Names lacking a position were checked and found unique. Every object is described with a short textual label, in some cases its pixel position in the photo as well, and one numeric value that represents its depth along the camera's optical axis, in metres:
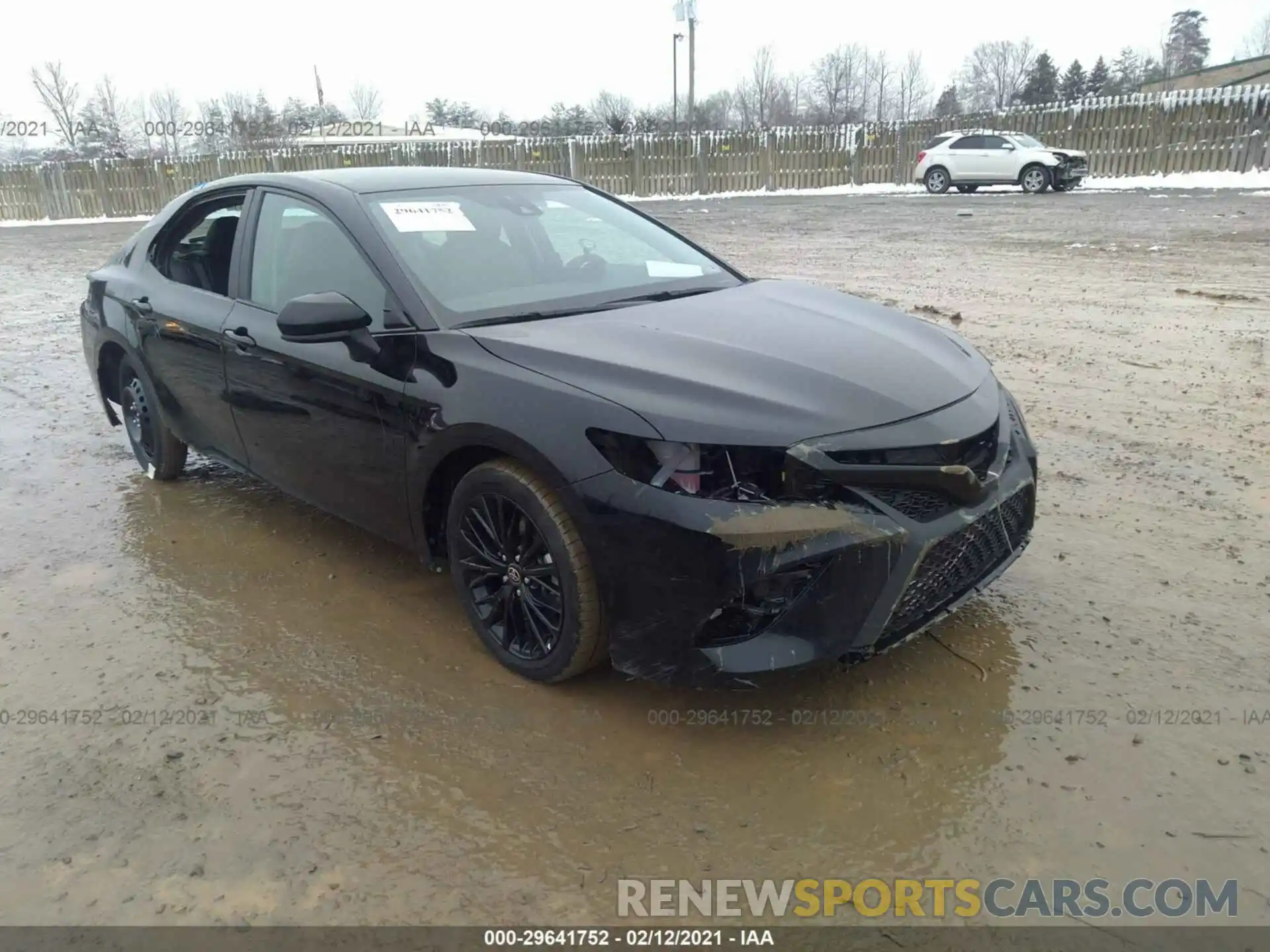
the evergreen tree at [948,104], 76.62
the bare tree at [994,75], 82.62
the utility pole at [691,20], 47.06
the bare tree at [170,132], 37.38
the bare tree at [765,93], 77.94
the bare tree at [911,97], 82.62
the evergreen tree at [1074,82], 77.56
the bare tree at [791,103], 78.62
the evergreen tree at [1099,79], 76.31
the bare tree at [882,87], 80.69
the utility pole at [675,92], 58.59
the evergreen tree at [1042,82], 76.38
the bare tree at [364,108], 67.38
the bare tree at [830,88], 79.88
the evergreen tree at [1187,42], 86.25
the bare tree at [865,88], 80.38
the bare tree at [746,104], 78.62
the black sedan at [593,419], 2.50
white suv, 22.72
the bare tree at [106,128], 46.25
